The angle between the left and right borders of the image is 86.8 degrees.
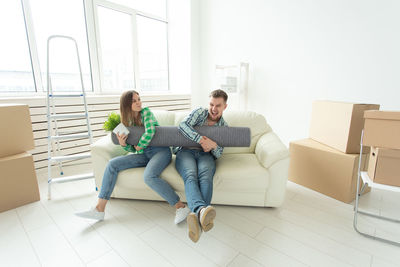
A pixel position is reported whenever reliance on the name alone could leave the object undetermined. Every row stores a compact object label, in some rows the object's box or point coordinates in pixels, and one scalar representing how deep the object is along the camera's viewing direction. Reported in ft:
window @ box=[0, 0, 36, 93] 7.64
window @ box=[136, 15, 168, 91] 11.76
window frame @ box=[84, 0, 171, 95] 9.33
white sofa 5.08
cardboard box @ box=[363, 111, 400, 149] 3.96
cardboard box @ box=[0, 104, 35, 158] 5.51
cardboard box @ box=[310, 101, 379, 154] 5.51
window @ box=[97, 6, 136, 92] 9.96
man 3.80
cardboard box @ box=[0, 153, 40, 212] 5.33
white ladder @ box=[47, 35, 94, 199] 6.25
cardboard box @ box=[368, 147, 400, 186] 4.03
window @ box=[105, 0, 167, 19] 10.79
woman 4.87
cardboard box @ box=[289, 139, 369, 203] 5.69
